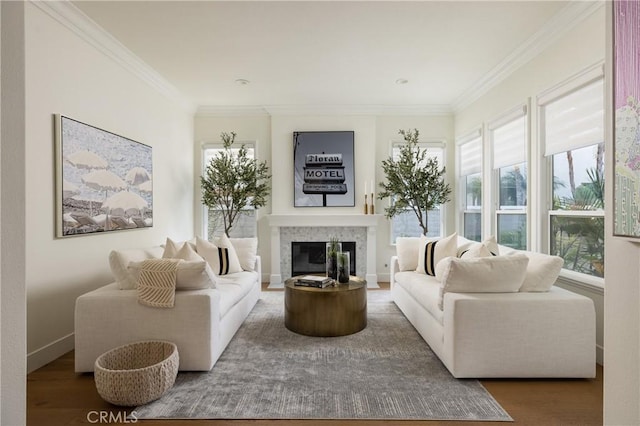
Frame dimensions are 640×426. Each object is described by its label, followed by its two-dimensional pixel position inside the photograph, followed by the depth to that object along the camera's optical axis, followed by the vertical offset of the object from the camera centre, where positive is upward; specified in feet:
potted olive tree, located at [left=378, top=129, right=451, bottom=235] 17.16 +1.19
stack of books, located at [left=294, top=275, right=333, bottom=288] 11.33 -2.26
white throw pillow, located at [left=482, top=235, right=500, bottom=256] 10.91 -1.11
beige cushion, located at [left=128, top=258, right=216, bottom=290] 8.51 -1.49
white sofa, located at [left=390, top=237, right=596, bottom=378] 7.89 -2.80
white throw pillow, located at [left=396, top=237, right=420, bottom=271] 14.12 -1.74
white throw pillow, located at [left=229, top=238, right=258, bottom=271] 14.40 -1.66
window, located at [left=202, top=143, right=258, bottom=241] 19.61 -0.49
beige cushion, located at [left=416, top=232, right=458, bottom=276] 12.62 -1.51
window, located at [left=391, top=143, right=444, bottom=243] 19.47 -0.54
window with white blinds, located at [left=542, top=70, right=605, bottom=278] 9.37 +1.01
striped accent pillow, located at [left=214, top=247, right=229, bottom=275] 13.12 -1.84
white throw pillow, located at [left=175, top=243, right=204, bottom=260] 10.98 -1.31
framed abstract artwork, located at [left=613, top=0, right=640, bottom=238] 4.11 +1.08
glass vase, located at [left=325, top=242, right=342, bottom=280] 12.12 -1.64
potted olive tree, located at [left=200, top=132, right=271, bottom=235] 17.35 +1.31
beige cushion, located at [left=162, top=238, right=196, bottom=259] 11.25 -1.25
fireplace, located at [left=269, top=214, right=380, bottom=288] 18.65 -1.24
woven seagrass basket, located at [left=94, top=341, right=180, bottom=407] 6.67 -3.20
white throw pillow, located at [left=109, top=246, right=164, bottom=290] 8.94 -1.41
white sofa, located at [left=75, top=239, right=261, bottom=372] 8.29 -2.63
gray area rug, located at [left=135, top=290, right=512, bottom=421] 6.74 -3.77
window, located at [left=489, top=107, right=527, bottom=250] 12.78 +1.26
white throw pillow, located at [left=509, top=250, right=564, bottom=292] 8.54 -1.58
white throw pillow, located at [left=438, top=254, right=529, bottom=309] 8.32 -1.51
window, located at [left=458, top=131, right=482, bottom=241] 16.52 +1.28
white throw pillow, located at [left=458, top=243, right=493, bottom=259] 10.05 -1.20
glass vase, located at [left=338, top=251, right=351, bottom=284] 11.91 -1.91
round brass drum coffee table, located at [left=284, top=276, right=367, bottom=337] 10.73 -3.01
